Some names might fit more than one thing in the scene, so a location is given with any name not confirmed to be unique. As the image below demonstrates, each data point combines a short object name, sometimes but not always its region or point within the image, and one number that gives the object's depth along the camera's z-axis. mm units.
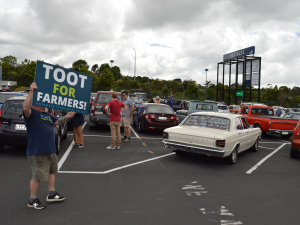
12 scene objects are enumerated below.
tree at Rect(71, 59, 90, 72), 115512
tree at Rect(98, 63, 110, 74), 121125
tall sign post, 35781
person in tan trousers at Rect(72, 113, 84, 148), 9172
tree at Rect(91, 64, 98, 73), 142138
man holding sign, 4199
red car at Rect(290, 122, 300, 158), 8516
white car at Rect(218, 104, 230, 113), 23312
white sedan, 6949
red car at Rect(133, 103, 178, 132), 12805
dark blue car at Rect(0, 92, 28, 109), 12641
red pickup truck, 12930
